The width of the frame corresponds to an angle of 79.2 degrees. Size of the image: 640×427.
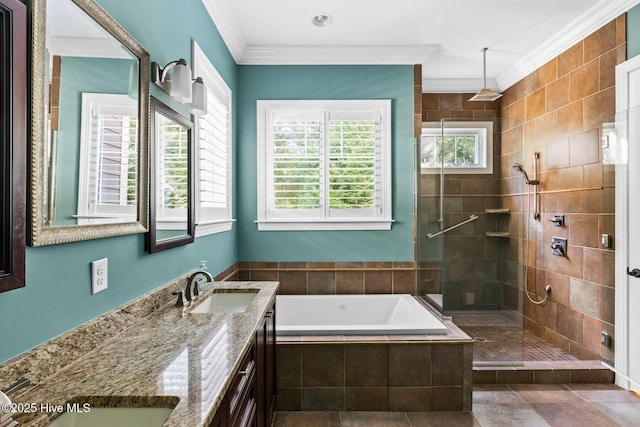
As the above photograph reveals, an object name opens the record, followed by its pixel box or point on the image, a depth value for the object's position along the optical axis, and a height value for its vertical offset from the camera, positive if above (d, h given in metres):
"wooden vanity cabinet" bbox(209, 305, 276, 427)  1.19 -0.68
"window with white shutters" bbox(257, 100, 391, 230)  3.58 +0.52
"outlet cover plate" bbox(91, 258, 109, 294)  1.30 -0.21
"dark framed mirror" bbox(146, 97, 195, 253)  1.76 +0.18
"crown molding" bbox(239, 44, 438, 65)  3.51 +1.48
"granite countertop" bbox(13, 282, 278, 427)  0.91 -0.44
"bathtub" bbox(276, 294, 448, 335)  3.38 -0.83
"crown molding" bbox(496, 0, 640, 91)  2.78 +1.52
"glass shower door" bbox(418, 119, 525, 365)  3.18 -0.22
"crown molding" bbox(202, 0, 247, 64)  2.65 +1.44
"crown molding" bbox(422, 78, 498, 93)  4.39 +1.51
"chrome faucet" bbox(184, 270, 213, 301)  1.93 -0.36
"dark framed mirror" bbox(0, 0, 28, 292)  0.90 +0.17
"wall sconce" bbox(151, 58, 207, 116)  1.79 +0.64
